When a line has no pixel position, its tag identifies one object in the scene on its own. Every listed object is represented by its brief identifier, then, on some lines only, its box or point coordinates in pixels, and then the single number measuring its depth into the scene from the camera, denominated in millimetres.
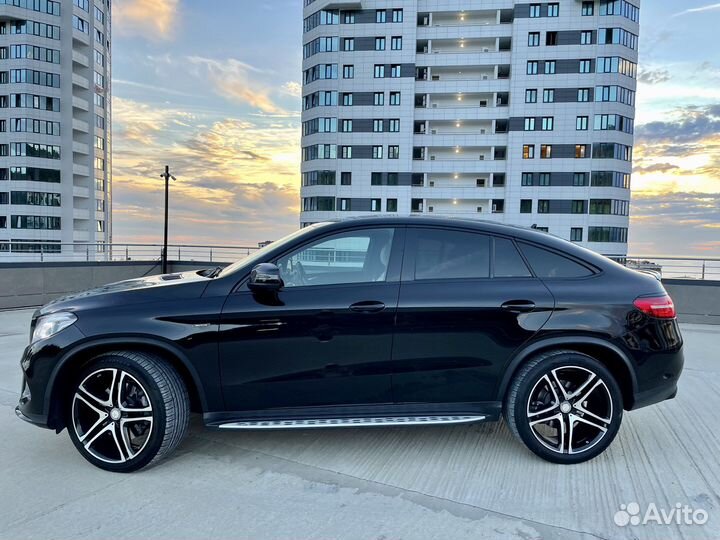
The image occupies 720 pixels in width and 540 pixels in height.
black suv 2744
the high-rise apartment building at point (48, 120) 45500
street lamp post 23397
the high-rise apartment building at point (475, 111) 39531
